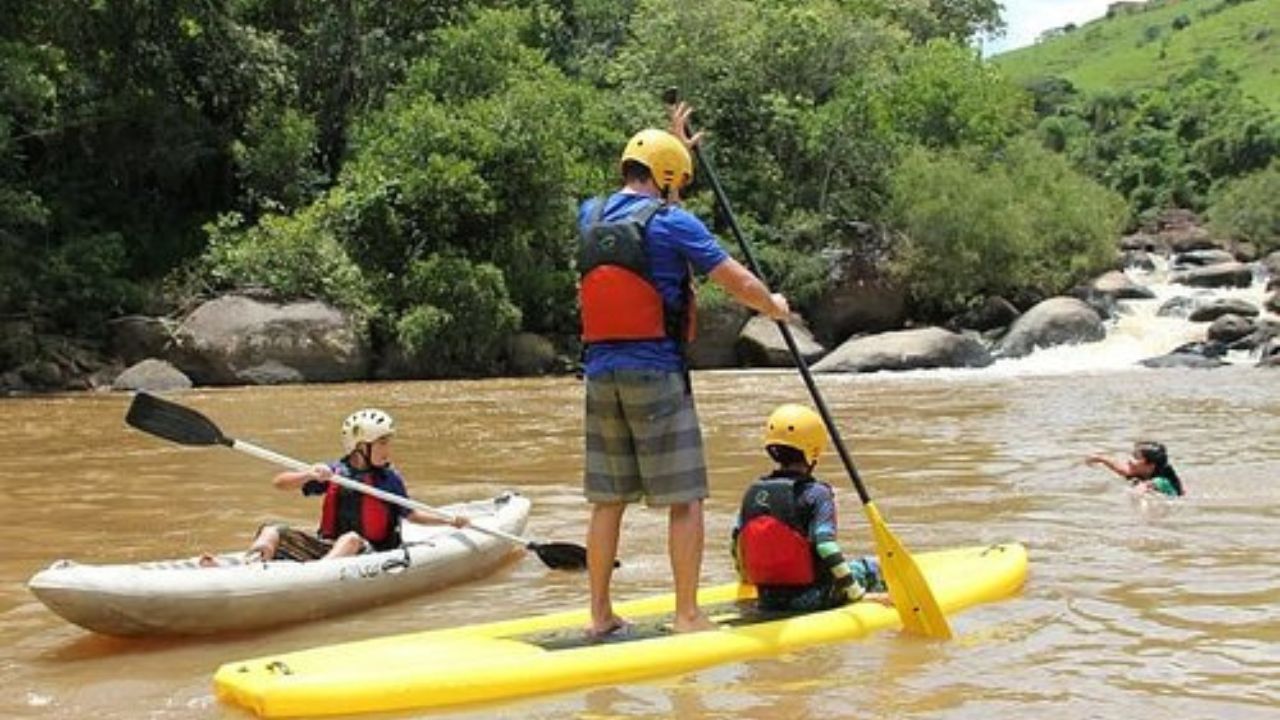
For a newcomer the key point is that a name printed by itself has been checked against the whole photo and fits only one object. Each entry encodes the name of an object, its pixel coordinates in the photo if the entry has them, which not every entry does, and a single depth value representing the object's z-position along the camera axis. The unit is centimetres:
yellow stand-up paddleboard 385
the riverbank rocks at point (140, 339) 1977
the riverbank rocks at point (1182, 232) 3272
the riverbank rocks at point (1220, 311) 2281
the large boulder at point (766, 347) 2198
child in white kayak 540
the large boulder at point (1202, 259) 2903
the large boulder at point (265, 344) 1902
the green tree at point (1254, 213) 3178
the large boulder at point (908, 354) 2059
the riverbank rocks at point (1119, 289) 2497
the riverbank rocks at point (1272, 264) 2687
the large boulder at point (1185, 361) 1995
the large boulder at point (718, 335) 2236
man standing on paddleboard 431
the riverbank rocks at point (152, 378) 1845
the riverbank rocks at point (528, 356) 2134
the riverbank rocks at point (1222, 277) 2639
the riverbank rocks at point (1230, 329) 2134
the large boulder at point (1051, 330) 2175
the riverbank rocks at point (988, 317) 2358
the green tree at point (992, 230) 2395
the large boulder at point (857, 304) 2452
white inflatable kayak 461
